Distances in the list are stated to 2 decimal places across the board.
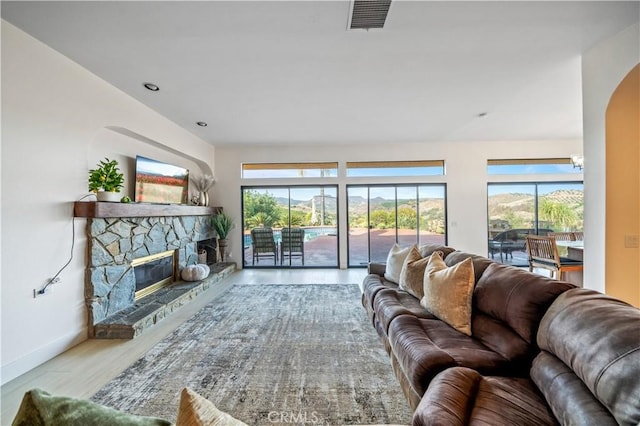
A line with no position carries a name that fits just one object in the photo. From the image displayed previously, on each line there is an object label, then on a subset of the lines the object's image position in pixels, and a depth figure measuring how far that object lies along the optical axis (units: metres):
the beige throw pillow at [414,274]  2.71
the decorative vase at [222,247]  6.18
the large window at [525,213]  6.12
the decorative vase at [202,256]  5.60
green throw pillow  0.59
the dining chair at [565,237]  5.09
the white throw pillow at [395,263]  3.23
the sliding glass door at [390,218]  6.26
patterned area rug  1.85
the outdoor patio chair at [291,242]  6.38
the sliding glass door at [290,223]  6.36
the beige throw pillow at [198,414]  0.59
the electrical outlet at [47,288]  2.44
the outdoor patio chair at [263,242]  6.29
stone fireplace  2.96
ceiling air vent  1.96
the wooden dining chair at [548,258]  3.85
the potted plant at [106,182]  3.02
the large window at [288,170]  6.29
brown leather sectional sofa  1.02
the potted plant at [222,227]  6.00
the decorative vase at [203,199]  5.70
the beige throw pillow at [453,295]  2.01
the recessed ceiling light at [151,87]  3.20
